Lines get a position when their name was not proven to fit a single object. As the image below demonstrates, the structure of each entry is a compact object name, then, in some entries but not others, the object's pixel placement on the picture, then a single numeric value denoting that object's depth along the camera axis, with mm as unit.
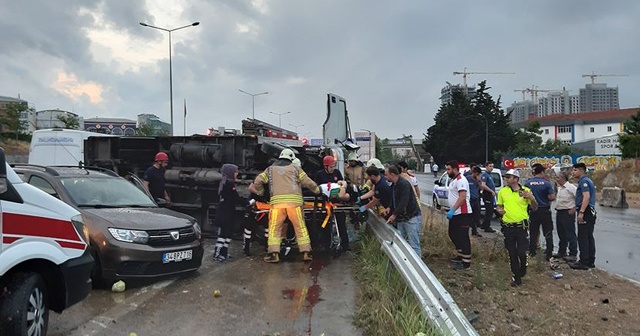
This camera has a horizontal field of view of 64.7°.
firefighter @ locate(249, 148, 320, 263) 7746
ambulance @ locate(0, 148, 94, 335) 3602
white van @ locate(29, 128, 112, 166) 13539
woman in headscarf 8086
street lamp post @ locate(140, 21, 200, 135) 31688
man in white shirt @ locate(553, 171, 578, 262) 8773
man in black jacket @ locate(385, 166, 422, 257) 7320
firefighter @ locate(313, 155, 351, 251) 8633
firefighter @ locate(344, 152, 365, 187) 11742
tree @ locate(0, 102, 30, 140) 43688
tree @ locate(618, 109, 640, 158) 36219
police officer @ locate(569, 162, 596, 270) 8203
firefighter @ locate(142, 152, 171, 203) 9547
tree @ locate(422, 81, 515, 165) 51094
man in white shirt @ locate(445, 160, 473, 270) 7973
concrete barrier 21156
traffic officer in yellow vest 7254
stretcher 8289
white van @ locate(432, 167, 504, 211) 15977
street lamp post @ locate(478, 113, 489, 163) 48172
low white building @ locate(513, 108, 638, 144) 85688
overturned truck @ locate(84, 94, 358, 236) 10164
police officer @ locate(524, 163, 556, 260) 8750
